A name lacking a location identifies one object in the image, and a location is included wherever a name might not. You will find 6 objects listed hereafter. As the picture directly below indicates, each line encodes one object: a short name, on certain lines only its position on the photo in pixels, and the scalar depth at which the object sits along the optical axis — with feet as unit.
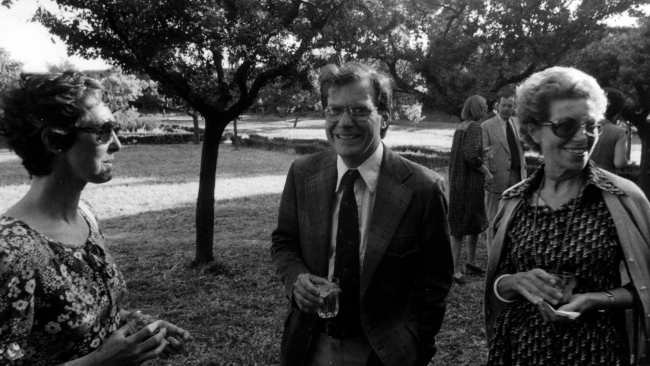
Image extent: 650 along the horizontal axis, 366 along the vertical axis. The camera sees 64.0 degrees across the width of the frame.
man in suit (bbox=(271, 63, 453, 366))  7.95
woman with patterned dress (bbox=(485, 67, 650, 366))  7.18
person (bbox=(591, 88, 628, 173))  19.21
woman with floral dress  5.67
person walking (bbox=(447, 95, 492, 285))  20.47
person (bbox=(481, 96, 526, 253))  21.04
